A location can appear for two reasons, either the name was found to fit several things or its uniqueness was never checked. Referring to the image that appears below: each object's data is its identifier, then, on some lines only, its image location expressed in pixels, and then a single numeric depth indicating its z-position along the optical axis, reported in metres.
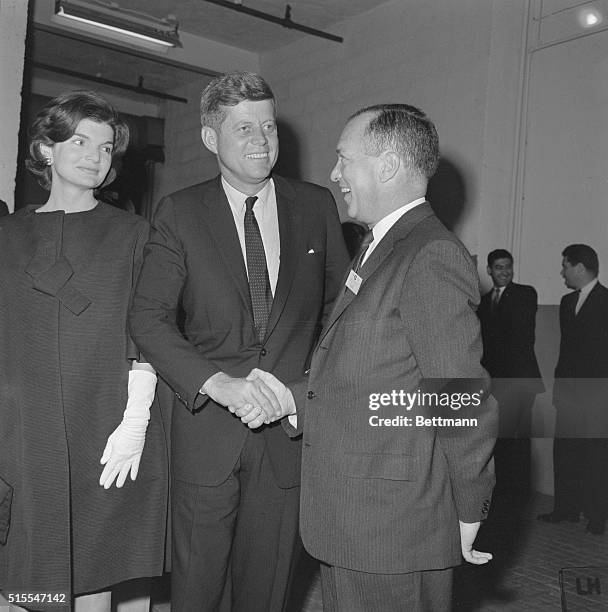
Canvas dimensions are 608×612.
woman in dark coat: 1.92
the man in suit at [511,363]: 5.29
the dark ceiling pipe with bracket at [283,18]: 6.17
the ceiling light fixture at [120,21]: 6.25
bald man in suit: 1.47
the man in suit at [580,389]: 4.83
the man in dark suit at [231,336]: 1.91
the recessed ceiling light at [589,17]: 5.18
